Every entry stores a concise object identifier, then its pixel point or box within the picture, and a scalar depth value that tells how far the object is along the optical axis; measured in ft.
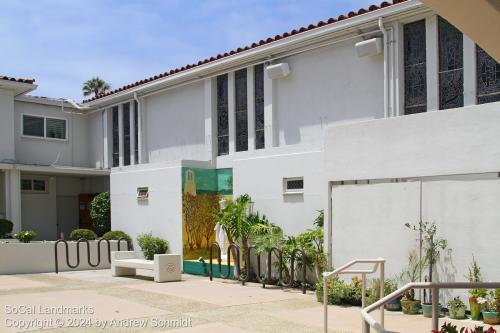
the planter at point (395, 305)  32.09
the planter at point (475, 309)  28.43
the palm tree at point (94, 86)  143.32
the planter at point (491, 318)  27.45
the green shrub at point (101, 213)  67.87
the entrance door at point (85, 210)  78.82
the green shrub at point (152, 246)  54.44
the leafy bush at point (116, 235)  59.11
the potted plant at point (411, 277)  30.91
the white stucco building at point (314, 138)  31.01
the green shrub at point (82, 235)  61.72
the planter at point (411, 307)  30.86
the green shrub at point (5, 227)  62.18
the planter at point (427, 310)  29.78
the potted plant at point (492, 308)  27.50
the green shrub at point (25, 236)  54.29
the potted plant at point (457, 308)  29.19
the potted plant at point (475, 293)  28.45
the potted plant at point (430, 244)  31.17
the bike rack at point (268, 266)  39.70
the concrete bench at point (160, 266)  46.34
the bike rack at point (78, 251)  53.36
